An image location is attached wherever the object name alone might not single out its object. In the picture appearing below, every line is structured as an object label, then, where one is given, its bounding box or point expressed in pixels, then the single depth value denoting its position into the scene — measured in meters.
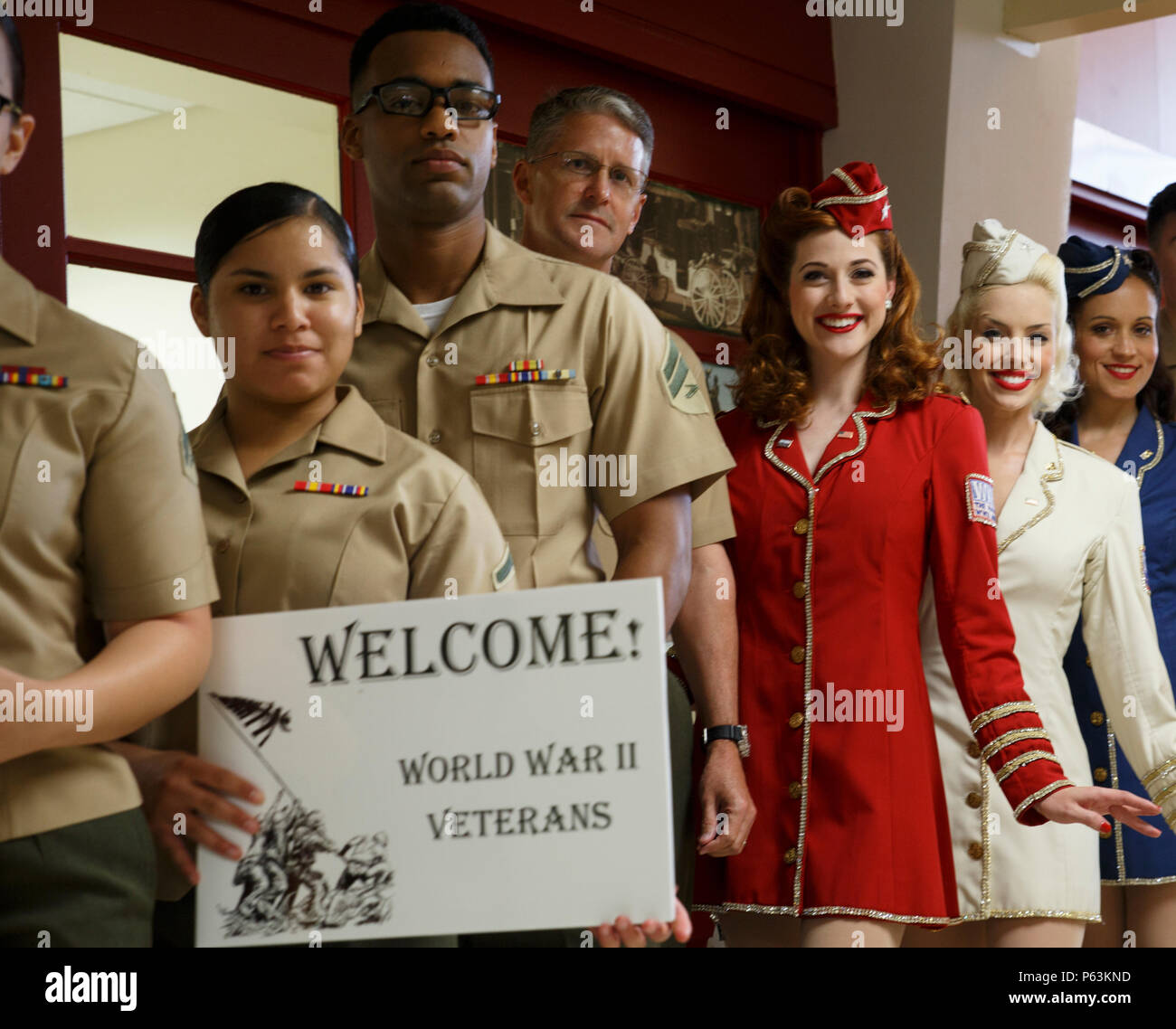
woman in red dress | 2.37
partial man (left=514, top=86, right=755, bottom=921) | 2.36
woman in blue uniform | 2.94
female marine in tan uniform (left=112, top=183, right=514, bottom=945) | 1.84
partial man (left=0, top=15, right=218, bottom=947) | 1.54
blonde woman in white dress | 2.60
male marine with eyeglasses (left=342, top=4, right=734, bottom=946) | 2.14
